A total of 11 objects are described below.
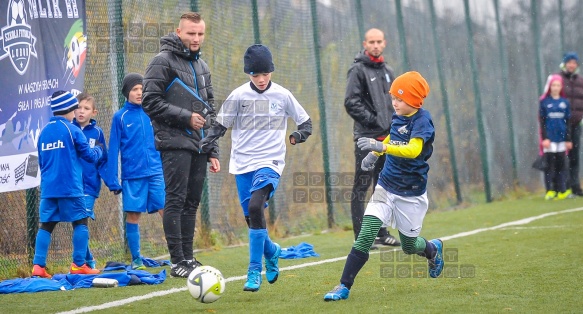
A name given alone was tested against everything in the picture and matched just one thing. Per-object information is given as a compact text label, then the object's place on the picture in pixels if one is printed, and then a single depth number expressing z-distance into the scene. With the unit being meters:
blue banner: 17.44
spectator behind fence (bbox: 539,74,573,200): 32.34
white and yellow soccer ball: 13.06
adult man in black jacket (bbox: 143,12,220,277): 16.42
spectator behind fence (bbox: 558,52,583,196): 32.78
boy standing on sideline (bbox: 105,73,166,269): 18.31
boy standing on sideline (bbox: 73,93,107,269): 18.05
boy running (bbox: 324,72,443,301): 13.75
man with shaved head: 20.64
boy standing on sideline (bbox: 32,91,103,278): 16.58
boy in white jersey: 15.06
